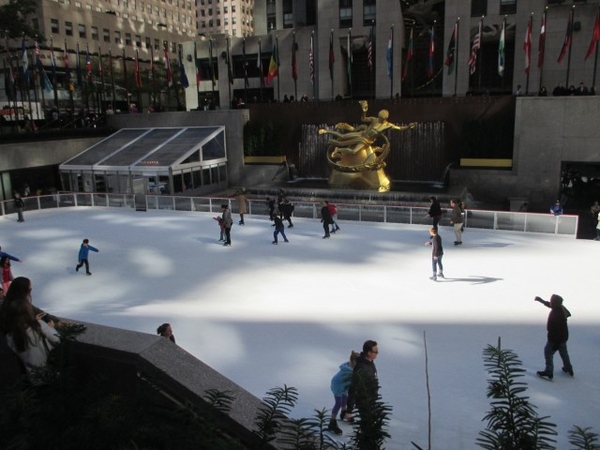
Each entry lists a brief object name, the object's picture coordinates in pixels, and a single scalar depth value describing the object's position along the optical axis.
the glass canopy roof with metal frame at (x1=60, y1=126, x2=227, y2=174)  25.60
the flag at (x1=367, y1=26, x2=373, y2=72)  27.14
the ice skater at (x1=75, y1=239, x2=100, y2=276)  12.55
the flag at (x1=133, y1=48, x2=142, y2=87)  31.69
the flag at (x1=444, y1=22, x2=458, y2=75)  26.48
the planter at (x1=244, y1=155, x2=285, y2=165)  29.14
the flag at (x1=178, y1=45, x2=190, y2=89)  31.18
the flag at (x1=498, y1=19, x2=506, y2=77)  24.86
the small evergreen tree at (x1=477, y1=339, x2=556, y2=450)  2.15
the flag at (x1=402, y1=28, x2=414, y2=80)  27.58
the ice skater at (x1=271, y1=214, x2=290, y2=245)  15.22
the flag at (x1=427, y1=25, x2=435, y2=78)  26.73
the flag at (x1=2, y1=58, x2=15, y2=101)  28.12
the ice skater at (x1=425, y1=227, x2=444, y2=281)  11.41
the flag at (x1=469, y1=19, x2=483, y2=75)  24.47
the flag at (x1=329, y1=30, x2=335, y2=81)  29.50
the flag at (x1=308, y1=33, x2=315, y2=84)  29.44
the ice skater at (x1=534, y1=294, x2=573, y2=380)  6.94
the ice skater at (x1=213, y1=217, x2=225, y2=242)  15.61
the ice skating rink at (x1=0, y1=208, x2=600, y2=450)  6.99
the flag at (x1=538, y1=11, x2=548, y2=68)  23.77
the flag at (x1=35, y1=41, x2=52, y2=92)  27.91
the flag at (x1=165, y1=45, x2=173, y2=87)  31.70
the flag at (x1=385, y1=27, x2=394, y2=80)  27.00
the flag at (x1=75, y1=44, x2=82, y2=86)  29.90
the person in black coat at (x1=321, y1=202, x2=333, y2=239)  16.19
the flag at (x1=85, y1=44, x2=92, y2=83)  30.30
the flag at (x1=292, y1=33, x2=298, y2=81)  30.23
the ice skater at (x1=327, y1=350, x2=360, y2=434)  5.83
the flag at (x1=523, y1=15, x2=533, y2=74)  23.93
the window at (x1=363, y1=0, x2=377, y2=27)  37.93
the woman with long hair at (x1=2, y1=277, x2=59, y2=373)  3.39
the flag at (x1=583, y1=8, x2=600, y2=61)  22.54
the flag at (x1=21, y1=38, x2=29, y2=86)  26.97
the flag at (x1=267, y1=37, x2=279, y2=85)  29.97
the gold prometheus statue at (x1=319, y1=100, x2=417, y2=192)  24.33
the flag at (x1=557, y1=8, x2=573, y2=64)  23.17
